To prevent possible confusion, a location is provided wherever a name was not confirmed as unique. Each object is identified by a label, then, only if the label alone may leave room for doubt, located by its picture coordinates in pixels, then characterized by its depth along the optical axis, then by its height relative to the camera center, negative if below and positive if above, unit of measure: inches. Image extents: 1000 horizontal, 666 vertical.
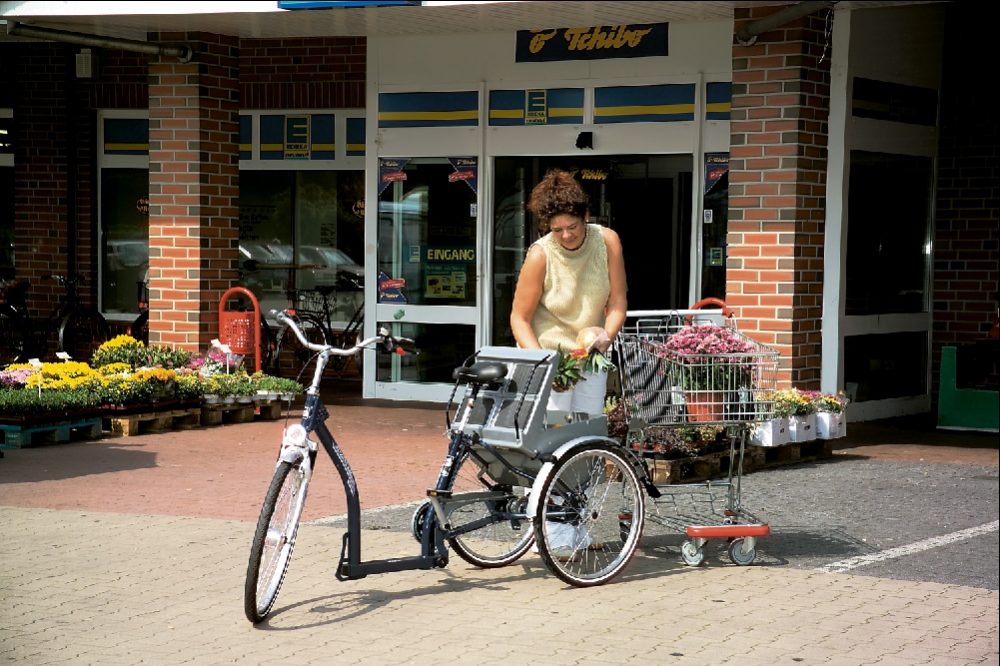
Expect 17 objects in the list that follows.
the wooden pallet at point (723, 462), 379.6 -51.3
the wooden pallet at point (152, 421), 470.0 -52.4
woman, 298.5 -2.4
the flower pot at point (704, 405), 294.7 -26.7
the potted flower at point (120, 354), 514.3 -33.3
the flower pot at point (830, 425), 426.6 -43.5
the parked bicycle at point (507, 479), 256.8 -38.9
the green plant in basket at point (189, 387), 490.3 -41.9
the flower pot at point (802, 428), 419.2 -43.6
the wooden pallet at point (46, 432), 442.0 -53.1
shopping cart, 294.0 -24.3
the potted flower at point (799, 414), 419.2 -39.9
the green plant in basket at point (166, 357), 515.5 -34.4
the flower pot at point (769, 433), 408.8 -44.3
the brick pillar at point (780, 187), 441.4 +24.2
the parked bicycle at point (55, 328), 670.5 -32.8
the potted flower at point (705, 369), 294.7 -19.8
